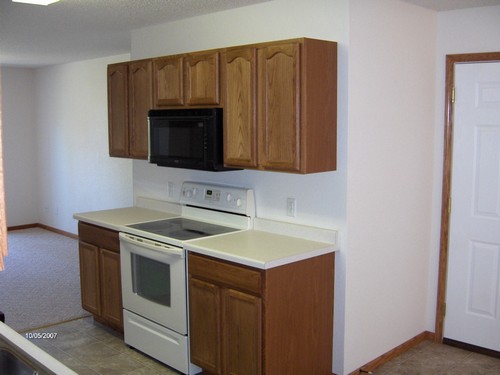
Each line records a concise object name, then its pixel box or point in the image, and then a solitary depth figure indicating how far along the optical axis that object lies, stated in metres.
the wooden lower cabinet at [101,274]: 3.89
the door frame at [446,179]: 3.63
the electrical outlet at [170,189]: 4.32
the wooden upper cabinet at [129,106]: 3.99
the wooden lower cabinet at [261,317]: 2.84
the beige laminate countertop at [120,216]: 3.90
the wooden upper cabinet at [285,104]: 2.91
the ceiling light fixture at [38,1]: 3.13
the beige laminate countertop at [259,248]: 2.85
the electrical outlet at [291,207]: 3.40
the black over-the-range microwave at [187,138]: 3.38
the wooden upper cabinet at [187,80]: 3.40
